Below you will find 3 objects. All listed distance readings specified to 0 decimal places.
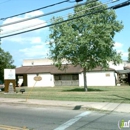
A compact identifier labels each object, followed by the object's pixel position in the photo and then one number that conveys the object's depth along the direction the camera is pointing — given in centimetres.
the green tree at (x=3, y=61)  3562
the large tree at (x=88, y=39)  2692
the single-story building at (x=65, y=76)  4719
